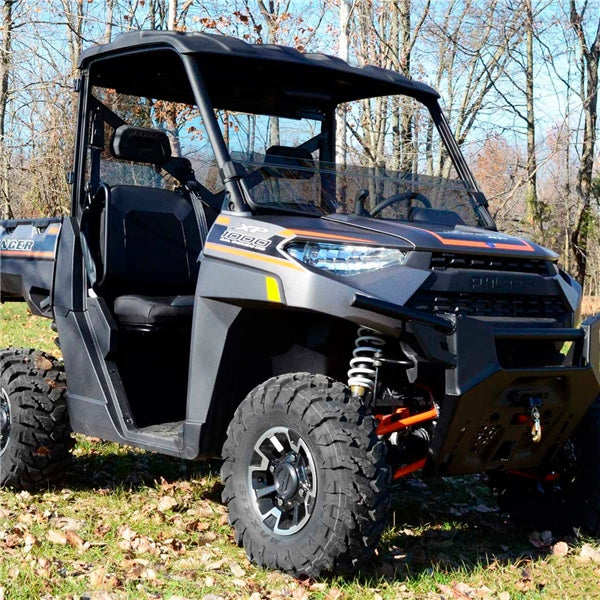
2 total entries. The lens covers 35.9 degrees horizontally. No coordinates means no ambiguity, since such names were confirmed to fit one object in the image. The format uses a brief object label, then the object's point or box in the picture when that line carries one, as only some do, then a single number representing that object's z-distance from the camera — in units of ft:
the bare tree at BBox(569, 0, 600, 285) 64.95
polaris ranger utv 12.41
